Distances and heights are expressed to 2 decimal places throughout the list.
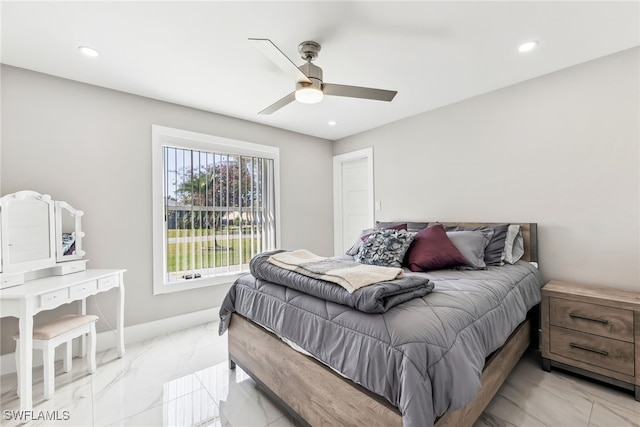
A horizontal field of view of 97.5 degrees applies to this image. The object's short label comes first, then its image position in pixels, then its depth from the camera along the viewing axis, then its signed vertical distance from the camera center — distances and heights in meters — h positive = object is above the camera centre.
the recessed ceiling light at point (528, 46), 2.03 +1.21
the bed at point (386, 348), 1.07 -0.64
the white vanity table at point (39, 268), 1.73 -0.39
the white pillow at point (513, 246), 2.47 -0.31
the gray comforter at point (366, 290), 1.26 -0.39
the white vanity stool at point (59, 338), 1.87 -0.85
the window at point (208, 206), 3.03 +0.10
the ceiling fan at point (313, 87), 1.82 +0.87
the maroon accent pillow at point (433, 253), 2.28 -0.34
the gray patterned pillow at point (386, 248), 2.38 -0.31
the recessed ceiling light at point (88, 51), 2.04 +1.23
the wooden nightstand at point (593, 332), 1.82 -0.85
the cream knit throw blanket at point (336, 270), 1.40 -0.32
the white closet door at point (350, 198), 4.33 +0.24
